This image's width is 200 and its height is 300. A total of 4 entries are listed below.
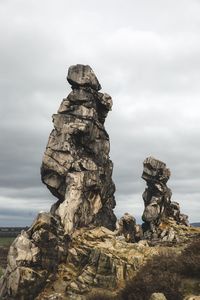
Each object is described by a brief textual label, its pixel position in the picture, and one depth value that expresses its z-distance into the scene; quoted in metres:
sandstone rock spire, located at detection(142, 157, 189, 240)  73.25
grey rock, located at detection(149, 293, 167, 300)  30.44
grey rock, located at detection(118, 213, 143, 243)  66.69
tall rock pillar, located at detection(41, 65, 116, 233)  61.44
